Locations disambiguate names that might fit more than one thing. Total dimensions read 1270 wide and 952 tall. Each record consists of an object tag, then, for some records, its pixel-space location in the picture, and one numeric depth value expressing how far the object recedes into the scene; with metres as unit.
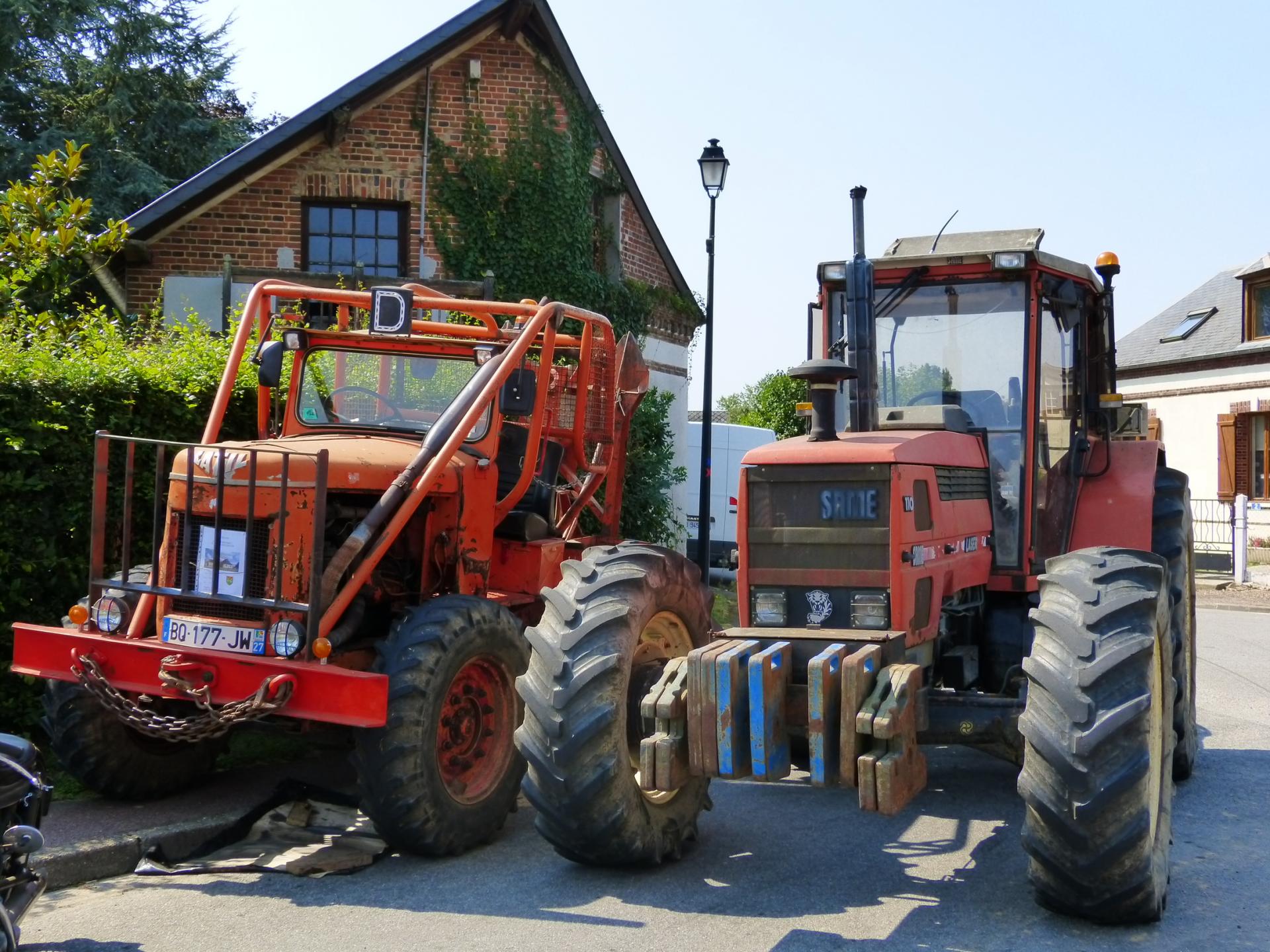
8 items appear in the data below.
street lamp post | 14.01
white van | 20.89
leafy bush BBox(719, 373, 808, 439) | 35.38
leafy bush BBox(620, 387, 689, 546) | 12.85
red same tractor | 4.41
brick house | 14.80
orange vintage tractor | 5.51
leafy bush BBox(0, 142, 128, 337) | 8.77
